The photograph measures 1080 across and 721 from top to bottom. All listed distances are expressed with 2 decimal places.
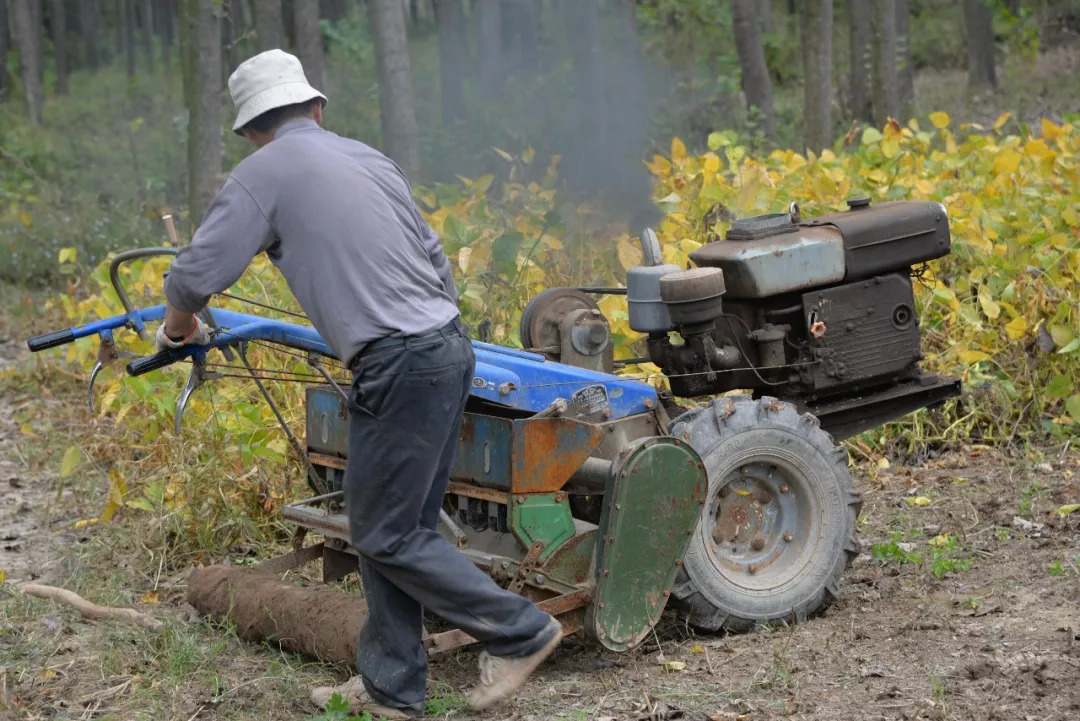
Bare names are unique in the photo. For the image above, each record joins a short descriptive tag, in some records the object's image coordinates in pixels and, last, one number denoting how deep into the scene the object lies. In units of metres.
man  7.80
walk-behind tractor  8.87
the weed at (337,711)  8.34
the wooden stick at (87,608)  10.07
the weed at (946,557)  10.30
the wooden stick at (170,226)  9.87
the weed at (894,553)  10.62
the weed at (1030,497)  11.61
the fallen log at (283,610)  9.12
